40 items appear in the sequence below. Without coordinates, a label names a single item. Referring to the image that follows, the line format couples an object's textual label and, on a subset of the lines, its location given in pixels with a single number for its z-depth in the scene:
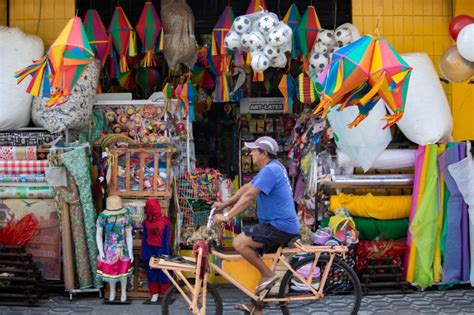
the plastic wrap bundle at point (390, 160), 8.25
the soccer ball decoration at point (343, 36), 8.27
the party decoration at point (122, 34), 8.48
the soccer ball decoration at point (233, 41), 7.87
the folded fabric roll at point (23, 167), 7.85
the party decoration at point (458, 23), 7.78
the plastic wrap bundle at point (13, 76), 8.00
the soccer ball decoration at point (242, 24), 7.83
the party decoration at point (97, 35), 8.39
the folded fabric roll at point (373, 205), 8.27
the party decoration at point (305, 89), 8.59
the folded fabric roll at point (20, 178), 7.91
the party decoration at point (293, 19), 8.44
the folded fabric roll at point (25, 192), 7.92
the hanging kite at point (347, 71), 6.65
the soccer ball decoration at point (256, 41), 7.70
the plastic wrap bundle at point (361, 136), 8.09
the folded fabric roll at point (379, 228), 8.32
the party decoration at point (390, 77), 6.66
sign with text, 9.63
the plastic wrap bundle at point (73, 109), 7.84
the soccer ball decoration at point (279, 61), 7.90
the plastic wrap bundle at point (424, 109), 8.12
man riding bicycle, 6.17
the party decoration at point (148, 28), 8.45
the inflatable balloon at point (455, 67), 7.52
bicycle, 6.07
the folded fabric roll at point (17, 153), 7.92
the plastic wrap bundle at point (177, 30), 8.44
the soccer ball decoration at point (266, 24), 7.73
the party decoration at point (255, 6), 8.23
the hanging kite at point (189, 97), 8.66
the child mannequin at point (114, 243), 7.50
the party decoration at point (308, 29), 8.37
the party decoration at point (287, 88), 8.67
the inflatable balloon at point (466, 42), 7.25
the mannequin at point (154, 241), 7.72
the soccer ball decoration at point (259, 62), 7.76
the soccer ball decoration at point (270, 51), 7.77
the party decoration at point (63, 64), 7.11
